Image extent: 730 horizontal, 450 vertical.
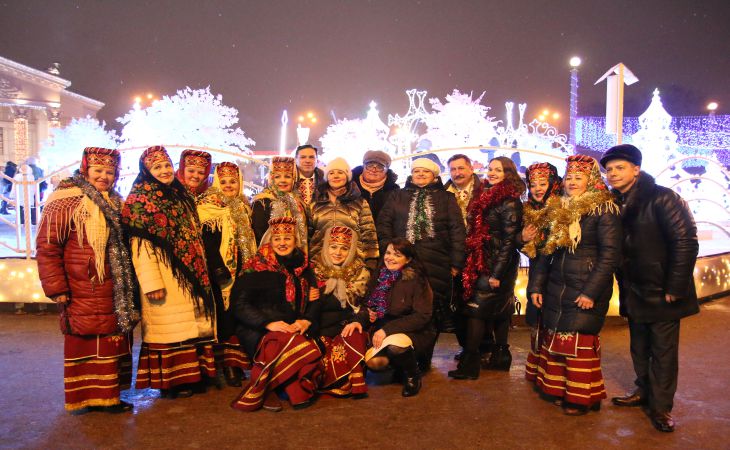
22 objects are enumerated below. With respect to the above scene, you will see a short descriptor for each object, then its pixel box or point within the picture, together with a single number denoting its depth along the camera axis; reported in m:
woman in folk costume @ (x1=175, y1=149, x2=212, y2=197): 4.49
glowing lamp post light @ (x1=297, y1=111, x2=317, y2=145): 44.84
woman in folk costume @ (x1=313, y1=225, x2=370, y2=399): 4.27
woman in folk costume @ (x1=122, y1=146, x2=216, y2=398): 3.97
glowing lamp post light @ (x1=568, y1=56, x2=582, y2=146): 20.72
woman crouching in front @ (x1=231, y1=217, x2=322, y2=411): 4.04
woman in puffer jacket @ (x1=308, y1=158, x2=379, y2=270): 4.88
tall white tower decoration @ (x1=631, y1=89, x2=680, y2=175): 20.44
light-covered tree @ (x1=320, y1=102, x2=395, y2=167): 28.08
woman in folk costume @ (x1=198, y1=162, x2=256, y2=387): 4.49
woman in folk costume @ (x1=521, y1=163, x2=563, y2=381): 4.44
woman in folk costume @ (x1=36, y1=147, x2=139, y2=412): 3.72
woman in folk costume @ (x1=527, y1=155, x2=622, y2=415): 3.80
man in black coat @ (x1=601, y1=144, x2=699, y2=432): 3.63
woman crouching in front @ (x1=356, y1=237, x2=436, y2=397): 4.34
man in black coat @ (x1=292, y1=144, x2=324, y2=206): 5.43
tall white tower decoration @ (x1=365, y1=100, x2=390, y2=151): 28.06
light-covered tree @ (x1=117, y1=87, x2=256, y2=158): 29.16
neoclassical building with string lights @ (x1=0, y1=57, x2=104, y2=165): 36.75
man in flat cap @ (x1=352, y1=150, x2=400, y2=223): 5.43
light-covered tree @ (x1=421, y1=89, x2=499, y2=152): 27.42
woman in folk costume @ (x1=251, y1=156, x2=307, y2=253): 4.75
